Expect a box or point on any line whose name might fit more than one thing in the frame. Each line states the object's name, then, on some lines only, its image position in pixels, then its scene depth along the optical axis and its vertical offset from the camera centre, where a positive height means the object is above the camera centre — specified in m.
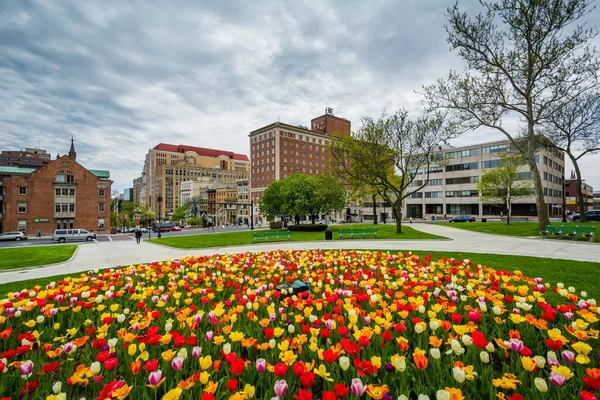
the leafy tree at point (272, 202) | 48.97 +1.38
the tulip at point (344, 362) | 2.55 -1.36
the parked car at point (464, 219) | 58.68 -2.39
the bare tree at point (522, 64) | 21.70 +11.56
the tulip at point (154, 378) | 2.39 -1.39
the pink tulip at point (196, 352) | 3.03 -1.48
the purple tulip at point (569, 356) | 2.69 -1.41
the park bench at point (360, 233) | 24.97 -2.16
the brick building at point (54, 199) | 53.34 +2.82
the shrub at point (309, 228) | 37.88 -2.42
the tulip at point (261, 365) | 2.70 -1.45
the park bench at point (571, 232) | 18.77 -1.83
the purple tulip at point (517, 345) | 2.84 -1.37
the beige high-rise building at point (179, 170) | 158.38 +24.02
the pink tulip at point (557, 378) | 2.19 -1.33
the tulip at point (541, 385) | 2.19 -1.37
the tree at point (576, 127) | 29.88 +8.71
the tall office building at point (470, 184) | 68.75 +6.31
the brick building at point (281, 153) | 100.38 +20.63
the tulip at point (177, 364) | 2.67 -1.41
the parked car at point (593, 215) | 43.95 -1.54
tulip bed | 2.61 -1.67
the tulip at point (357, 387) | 2.16 -1.36
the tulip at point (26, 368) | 2.68 -1.44
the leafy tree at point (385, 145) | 28.52 +6.53
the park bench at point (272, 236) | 24.55 -2.22
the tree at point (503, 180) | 39.06 +3.74
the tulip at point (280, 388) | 2.21 -1.38
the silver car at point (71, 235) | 40.72 -3.15
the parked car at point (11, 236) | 43.81 -3.29
